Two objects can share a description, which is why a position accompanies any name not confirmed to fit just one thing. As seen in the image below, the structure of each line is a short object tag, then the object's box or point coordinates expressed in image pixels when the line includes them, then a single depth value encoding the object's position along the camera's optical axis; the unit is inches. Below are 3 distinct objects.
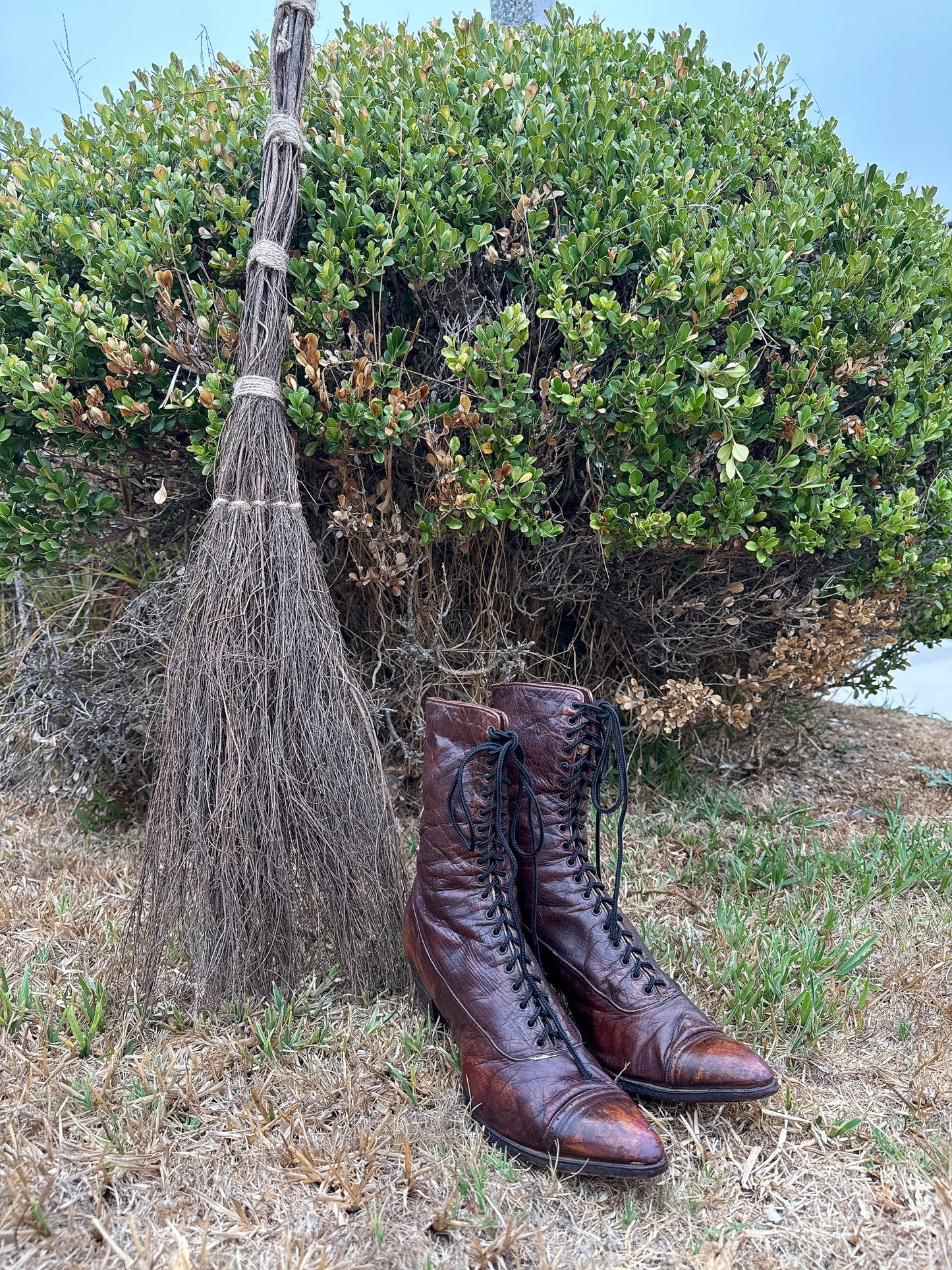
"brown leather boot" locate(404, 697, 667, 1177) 21.5
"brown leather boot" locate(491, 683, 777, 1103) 23.1
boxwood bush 31.7
